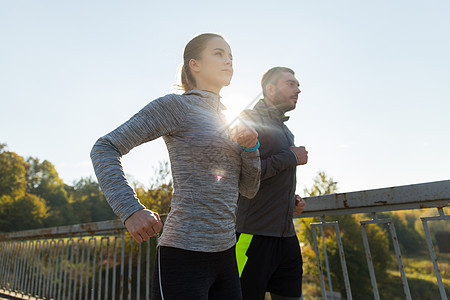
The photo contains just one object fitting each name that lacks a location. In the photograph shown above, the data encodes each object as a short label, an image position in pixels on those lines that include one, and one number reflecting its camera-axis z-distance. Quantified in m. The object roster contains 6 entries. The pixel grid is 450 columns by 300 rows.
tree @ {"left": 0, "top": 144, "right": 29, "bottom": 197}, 31.67
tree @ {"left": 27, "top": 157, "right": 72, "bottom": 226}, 42.39
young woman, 0.95
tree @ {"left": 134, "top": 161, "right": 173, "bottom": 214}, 12.88
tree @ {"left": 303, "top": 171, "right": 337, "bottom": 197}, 22.39
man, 1.58
